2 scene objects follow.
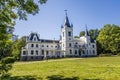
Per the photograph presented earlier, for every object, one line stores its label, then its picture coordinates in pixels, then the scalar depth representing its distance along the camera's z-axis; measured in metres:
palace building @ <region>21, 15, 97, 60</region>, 27.51
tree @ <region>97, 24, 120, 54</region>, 29.87
